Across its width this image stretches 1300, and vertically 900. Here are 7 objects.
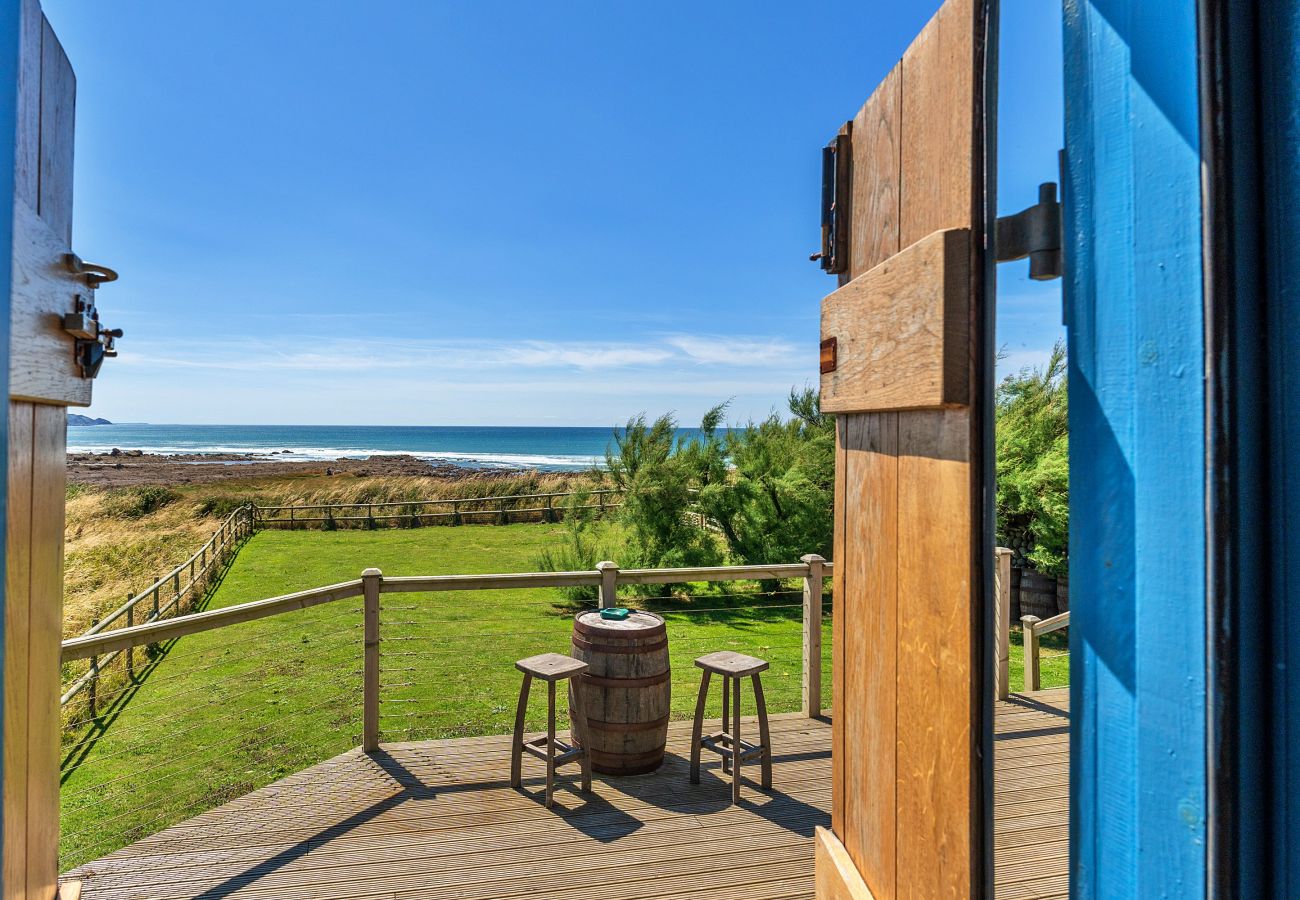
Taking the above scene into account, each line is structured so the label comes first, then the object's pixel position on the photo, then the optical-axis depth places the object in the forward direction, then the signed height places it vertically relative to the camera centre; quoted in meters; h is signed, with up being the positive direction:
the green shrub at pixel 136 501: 16.70 -1.18
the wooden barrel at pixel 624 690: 3.51 -1.21
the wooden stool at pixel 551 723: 3.27 -1.34
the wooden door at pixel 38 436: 0.95 +0.03
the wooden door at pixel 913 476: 0.84 -0.01
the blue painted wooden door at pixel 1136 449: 0.59 +0.02
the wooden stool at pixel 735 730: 3.38 -1.38
